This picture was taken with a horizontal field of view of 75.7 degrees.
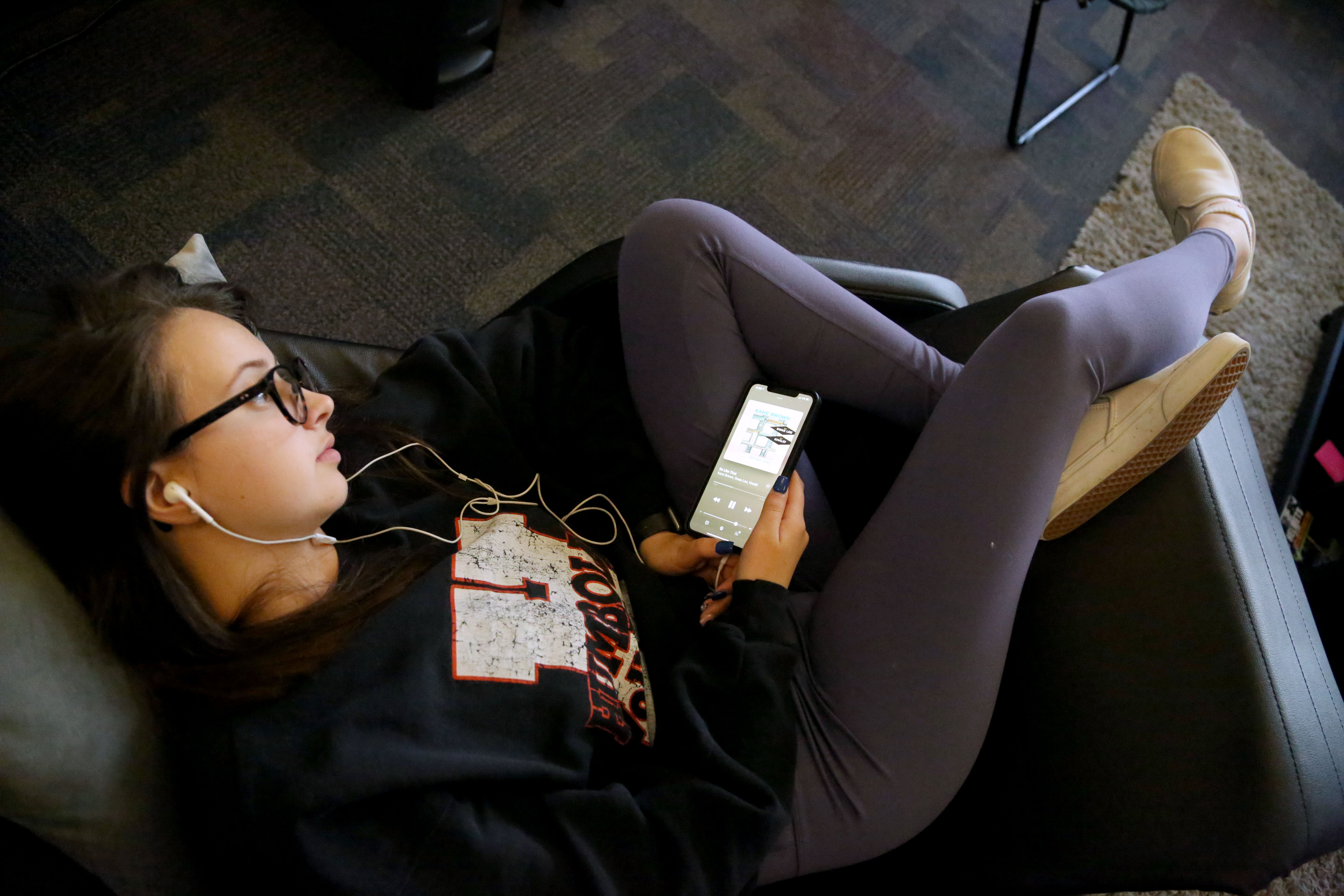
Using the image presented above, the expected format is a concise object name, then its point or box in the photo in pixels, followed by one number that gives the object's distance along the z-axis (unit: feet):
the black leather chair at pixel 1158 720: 2.53
